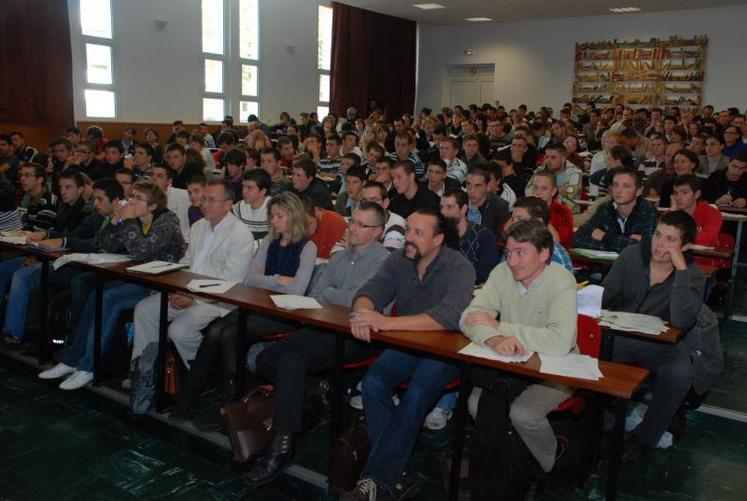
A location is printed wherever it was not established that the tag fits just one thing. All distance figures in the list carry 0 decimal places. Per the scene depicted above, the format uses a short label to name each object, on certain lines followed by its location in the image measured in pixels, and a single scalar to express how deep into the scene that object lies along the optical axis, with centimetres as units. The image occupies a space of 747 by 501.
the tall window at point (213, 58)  1378
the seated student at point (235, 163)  669
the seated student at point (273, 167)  647
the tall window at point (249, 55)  1445
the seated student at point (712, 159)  820
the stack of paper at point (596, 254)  415
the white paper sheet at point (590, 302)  304
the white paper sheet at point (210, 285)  325
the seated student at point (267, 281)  337
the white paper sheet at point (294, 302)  300
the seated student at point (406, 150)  784
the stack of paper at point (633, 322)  285
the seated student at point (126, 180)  520
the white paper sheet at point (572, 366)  227
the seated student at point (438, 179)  602
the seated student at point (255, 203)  501
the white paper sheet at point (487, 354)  239
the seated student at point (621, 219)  444
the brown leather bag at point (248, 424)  298
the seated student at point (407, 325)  265
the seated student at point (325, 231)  438
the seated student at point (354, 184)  558
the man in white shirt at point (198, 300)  354
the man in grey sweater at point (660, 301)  302
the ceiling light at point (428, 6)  1562
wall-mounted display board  1527
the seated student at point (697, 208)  476
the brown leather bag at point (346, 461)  272
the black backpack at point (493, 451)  241
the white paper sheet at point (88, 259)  380
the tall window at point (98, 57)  1187
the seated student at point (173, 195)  568
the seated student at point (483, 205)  492
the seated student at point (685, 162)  613
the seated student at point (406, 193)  555
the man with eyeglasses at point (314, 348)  292
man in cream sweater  256
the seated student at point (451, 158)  720
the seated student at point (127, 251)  390
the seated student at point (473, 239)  396
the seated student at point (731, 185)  654
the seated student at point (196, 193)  520
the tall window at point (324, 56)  1642
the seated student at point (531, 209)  370
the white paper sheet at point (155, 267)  358
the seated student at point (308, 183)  579
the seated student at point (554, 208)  468
